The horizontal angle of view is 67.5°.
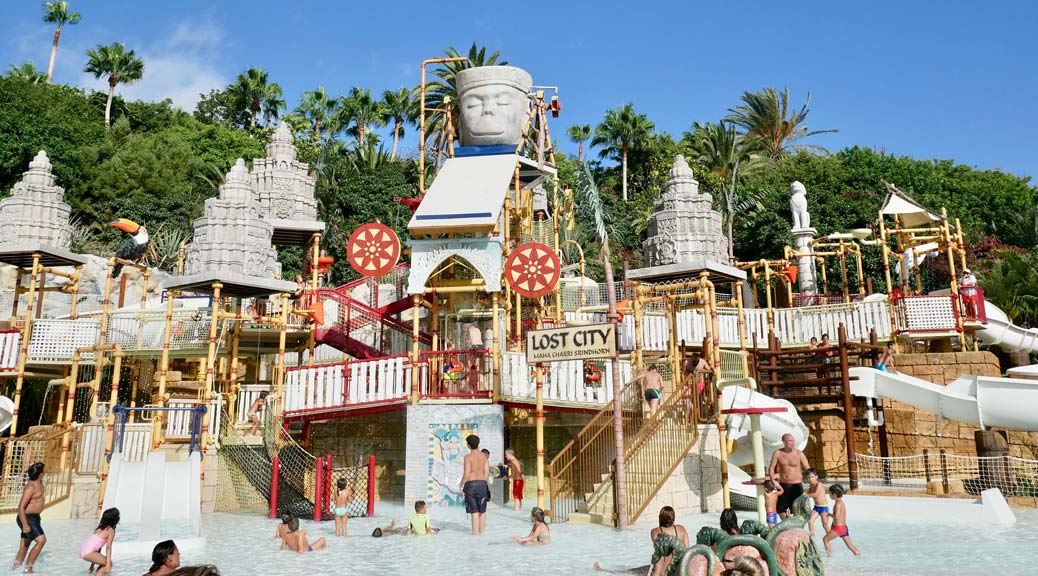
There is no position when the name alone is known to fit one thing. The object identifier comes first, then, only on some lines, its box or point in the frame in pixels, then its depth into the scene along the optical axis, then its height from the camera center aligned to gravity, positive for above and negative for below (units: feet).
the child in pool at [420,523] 40.19 -3.78
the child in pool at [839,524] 33.78 -3.38
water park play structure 45.44 +7.25
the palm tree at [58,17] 184.55 +101.68
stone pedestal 93.09 +21.68
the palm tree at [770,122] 160.86 +66.46
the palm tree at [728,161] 132.16 +51.73
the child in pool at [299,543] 35.73 -4.24
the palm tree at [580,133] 171.83 +68.17
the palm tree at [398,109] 165.17 +71.38
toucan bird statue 75.25 +19.70
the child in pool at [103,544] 28.48 -3.39
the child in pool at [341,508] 40.55 -3.02
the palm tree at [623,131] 159.94 +64.40
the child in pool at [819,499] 36.05 -2.41
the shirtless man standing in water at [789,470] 37.47 -1.11
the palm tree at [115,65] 169.48 +83.20
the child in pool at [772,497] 37.11 -2.46
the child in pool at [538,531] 35.70 -3.74
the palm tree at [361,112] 167.53 +71.43
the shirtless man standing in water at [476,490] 39.83 -2.10
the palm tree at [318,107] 171.12 +73.95
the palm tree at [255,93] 176.45 +79.64
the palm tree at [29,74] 155.08 +77.98
